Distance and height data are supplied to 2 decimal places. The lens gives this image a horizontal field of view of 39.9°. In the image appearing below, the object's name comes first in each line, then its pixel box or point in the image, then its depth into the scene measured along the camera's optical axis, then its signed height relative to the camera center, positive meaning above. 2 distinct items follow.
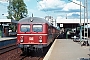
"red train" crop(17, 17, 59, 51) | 8.97 -0.41
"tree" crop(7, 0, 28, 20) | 48.77 +7.43
